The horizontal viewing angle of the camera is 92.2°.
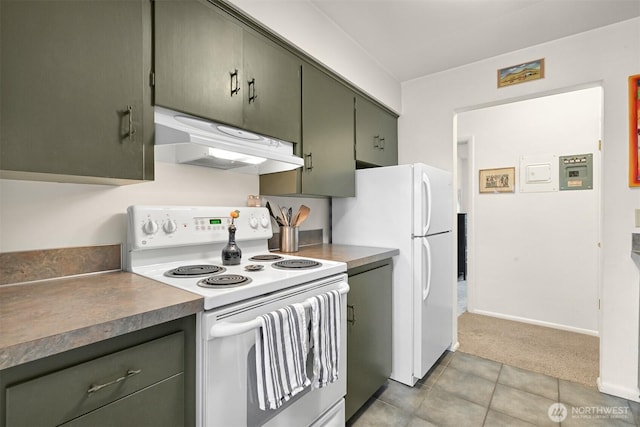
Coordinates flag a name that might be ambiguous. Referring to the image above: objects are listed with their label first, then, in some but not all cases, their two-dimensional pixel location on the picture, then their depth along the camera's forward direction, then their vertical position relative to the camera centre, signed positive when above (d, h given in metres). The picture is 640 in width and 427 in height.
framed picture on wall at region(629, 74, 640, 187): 1.92 +0.51
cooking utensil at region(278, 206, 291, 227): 2.04 -0.04
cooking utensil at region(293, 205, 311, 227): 2.09 -0.02
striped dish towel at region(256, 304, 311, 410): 1.07 -0.52
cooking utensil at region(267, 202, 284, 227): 2.05 -0.04
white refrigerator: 2.07 -0.20
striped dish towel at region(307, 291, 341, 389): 1.29 -0.54
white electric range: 0.96 -0.27
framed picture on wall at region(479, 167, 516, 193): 3.43 +0.36
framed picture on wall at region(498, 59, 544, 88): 2.29 +1.06
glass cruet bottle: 1.49 -0.19
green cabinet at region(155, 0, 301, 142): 1.25 +0.67
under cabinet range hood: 1.24 +0.29
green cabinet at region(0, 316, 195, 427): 0.67 -0.42
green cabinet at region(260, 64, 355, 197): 1.90 +0.46
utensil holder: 2.03 -0.18
